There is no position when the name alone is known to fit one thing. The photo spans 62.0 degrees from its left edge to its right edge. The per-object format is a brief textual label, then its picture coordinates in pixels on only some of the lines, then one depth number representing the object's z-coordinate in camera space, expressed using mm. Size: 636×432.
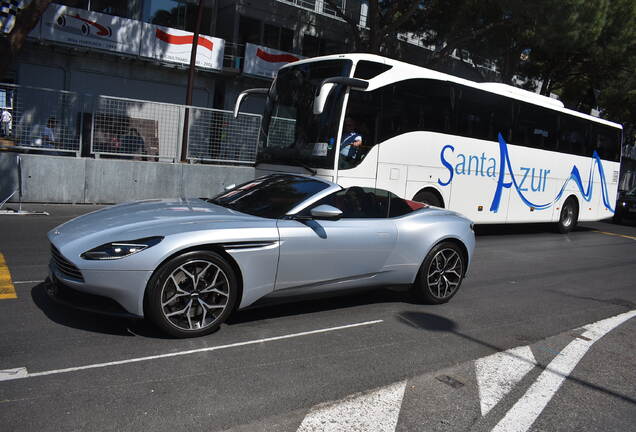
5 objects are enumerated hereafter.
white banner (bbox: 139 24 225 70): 22234
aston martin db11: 4094
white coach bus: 8969
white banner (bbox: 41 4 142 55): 20031
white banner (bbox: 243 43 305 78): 24922
